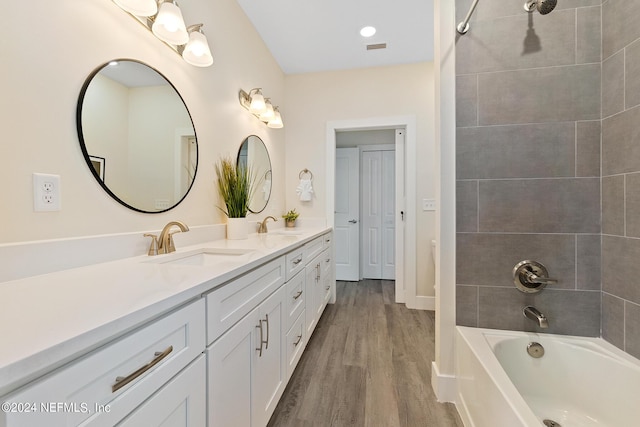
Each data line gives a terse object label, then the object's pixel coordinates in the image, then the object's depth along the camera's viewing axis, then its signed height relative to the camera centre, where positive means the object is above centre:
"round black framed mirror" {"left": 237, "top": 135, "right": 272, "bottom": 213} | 2.15 +0.37
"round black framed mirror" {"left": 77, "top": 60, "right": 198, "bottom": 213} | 1.00 +0.33
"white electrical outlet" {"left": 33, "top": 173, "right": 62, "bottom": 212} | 0.82 +0.05
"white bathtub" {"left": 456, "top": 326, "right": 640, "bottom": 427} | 1.04 -0.77
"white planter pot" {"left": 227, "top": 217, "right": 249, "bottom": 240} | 1.73 -0.14
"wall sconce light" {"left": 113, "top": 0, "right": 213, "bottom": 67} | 1.09 +0.84
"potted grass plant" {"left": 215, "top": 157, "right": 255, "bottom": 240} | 1.73 +0.07
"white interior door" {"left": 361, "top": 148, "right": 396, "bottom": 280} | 3.90 -0.09
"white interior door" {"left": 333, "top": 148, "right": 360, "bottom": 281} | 3.84 -0.13
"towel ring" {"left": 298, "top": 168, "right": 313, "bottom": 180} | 3.00 +0.39
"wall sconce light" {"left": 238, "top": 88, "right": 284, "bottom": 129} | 2.11 +0.85
